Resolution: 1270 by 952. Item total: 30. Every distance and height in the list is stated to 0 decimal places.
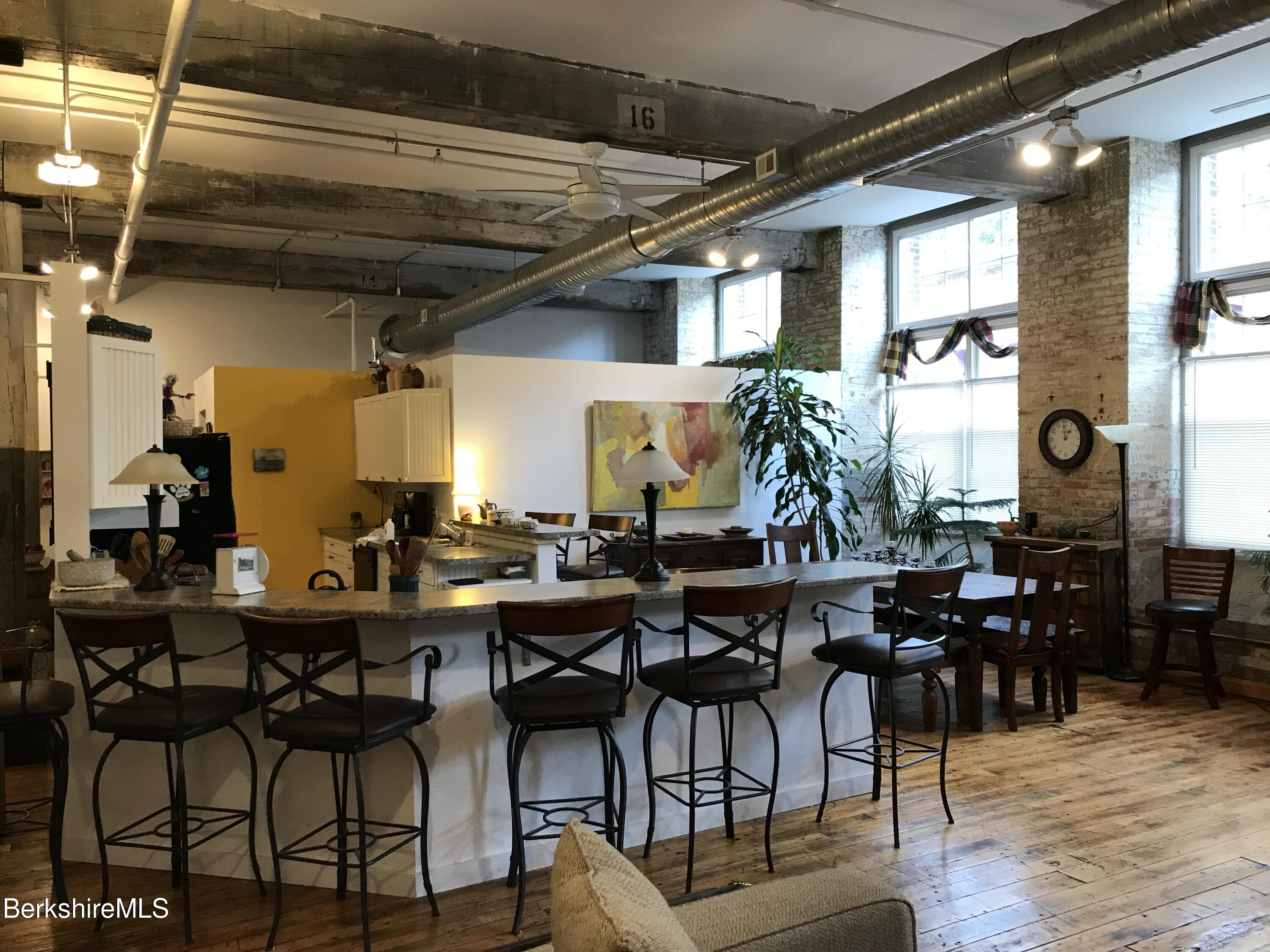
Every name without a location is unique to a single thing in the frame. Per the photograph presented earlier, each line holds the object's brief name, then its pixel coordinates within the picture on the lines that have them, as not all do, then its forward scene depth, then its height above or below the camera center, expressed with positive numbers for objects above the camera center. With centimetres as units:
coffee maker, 871 -54
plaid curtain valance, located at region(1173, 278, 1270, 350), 690 +109
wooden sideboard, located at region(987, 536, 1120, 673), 681 -102
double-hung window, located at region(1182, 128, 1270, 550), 666 +64
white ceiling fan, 486 +139
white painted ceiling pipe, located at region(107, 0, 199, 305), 347 +166
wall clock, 720 +13
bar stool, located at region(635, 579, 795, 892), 348 -83
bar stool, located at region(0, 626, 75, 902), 337 -92
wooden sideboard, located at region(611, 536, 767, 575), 783 -84
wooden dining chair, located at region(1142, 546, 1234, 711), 607 -101
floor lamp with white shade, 658 -58
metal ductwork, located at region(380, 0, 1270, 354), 349 +157
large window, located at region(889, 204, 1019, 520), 852 +94
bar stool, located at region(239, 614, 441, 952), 301 -87
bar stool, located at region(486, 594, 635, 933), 317 -83
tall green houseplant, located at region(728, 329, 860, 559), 870 +19
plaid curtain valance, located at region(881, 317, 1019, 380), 852 +109
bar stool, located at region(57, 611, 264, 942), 321 -87
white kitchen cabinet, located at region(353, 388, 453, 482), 805 +21
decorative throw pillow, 133 -68
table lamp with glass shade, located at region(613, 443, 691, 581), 394 -7
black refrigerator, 664 -27
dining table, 546 -105
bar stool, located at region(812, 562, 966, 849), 388 -83
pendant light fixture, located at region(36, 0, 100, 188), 473 +152
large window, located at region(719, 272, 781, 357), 1105 +180
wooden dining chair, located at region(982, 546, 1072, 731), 549 -108
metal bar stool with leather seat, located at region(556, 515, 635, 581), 695 -84
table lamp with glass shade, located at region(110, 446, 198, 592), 366 -7
